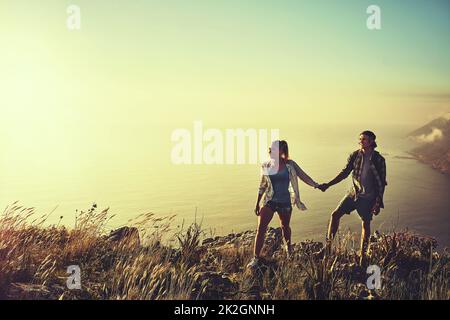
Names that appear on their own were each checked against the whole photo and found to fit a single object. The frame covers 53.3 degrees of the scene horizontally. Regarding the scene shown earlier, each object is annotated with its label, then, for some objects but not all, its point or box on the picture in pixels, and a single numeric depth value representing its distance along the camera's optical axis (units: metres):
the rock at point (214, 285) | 6.17
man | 7.59
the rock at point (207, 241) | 10.58
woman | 7.36
